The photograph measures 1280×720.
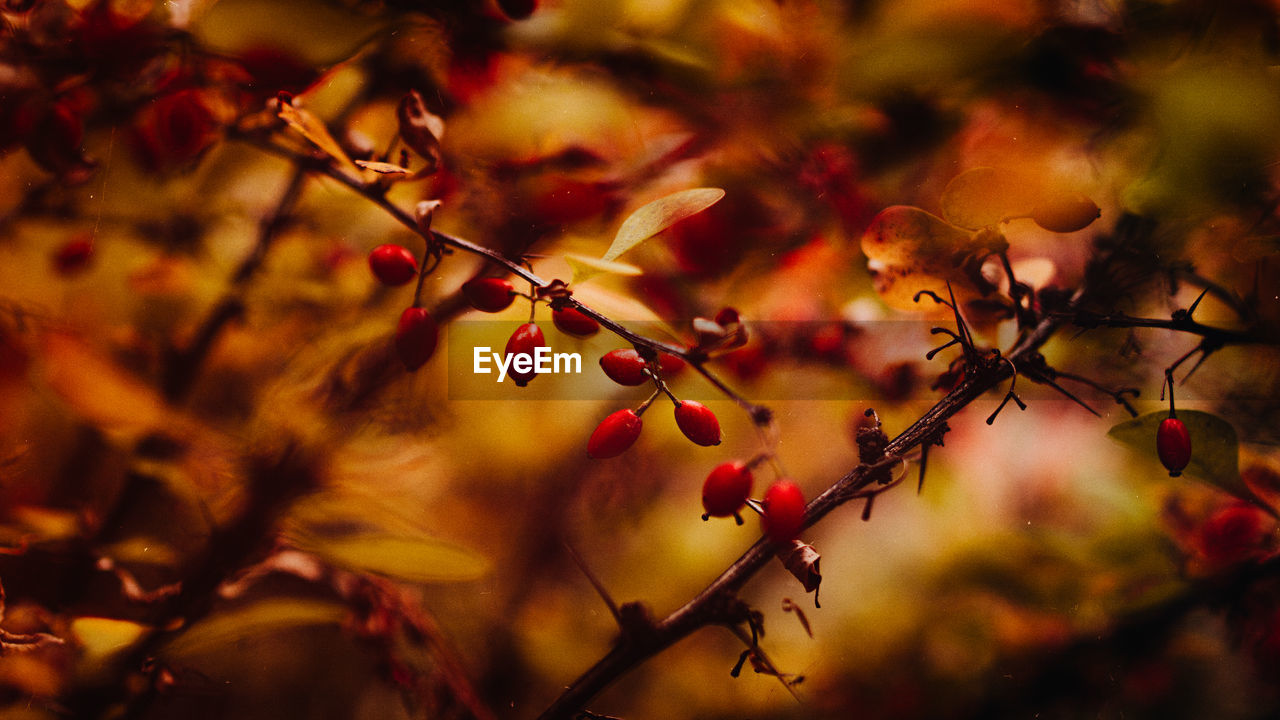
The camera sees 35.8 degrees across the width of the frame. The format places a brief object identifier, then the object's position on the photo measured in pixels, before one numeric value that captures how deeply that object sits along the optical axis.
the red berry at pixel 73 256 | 0.33
